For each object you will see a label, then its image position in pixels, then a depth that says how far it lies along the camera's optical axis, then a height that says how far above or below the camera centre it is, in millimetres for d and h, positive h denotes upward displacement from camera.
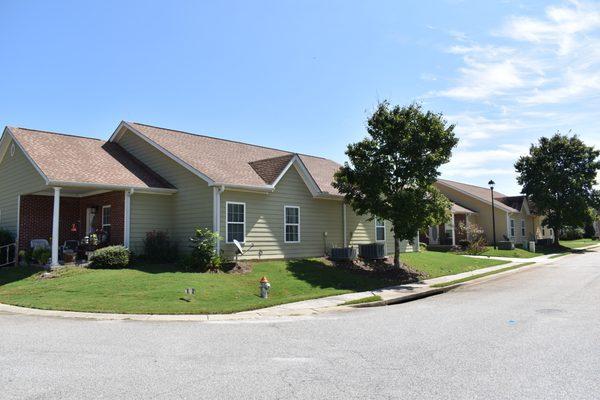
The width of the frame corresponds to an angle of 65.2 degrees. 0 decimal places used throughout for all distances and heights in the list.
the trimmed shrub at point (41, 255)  17391 -562
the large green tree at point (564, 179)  43594 +5258
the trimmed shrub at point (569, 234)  64562 +189
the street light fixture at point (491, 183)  36459 +4112
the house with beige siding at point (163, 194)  18328 +1924
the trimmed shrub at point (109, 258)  16641 -662
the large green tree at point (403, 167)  19062 +2897
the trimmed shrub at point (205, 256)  16719 -622
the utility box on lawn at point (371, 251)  22219 -658
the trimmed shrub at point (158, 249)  18422 -393
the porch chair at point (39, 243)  19419 -128
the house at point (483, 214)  39438 +2081
